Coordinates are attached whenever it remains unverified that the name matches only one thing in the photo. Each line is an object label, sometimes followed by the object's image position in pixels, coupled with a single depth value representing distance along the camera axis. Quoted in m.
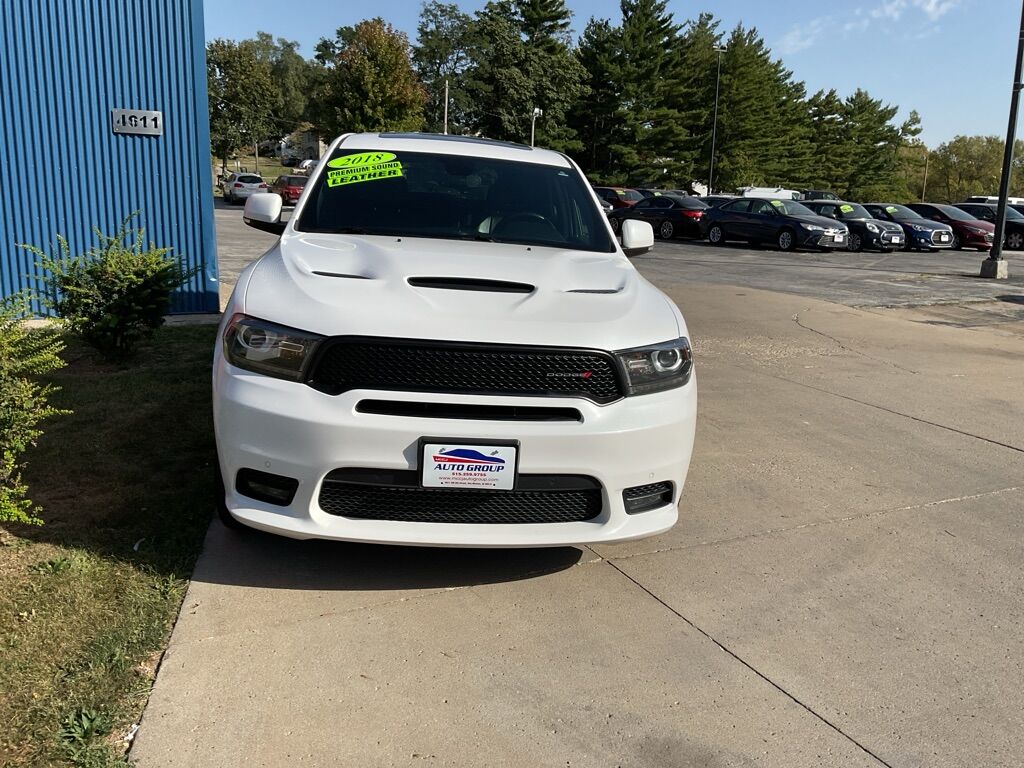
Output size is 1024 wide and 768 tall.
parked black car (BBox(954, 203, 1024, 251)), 28.50
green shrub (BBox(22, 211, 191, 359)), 6.45
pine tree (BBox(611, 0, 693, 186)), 59.34
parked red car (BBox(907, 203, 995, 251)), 26.97
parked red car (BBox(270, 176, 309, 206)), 34.91
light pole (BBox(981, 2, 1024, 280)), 16.48
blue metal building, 7.96
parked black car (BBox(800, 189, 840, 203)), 41.59
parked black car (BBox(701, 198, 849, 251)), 23.14
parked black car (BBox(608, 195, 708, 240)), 26.31
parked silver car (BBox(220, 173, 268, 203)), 42.12
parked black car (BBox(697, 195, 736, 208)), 28.11
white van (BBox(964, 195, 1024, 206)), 38.69
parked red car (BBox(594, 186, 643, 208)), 29.17
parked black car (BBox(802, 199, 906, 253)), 24.47
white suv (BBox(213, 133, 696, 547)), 3.02
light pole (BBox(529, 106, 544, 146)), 54.18
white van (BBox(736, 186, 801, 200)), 37.56
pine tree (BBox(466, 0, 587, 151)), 59.09
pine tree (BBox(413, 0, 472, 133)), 78.25
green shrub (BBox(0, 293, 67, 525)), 3.30
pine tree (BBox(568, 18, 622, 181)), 59.81
